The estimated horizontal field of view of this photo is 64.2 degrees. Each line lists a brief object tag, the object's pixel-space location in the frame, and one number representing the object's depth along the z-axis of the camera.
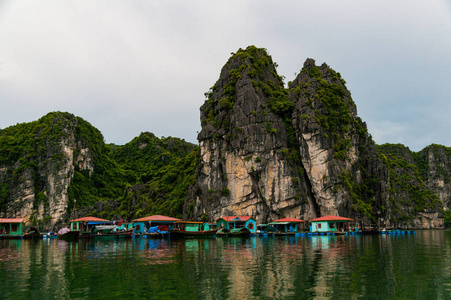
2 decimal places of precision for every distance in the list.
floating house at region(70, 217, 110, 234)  64.50
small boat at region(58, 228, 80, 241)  55.32
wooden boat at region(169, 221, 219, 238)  56.62
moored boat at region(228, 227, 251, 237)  59.34
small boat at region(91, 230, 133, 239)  58.34
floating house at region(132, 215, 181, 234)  62.47
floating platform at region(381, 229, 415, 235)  67.19
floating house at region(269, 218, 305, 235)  65.94
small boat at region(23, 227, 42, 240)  66.75
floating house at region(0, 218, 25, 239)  66.69
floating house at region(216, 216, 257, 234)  65.50
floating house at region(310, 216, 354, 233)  63.73
